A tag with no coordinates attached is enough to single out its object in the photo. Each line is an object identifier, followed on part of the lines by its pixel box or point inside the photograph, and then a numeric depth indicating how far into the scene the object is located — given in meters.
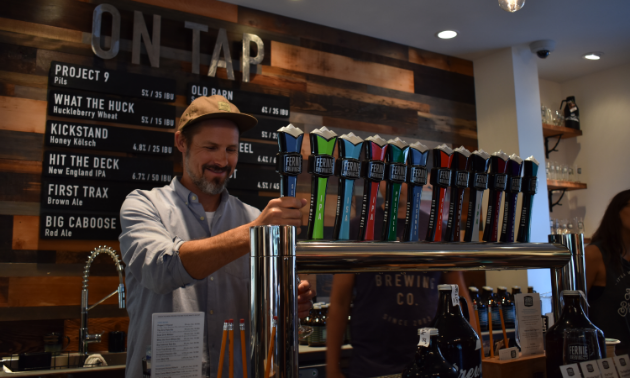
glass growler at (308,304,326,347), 2.75
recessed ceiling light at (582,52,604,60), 4.29
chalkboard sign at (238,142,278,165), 3.20
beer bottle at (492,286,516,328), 3.14
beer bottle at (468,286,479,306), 3.01
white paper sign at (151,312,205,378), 0.93
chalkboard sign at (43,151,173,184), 2.63
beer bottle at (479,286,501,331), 3.19
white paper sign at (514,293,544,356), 1.05
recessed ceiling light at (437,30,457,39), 3.75
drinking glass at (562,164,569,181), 4.55
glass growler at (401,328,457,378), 0.79
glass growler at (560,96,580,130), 4.70
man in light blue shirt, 1.48
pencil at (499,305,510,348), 1.04
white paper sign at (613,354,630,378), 0.97
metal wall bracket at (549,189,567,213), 4.69
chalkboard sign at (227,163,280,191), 3.16
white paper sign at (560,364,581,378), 0.91
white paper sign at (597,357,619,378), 0.94
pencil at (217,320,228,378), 0.79
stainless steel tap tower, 0.75
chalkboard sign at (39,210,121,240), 2.58
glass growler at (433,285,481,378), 0.88
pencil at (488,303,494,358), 0.99
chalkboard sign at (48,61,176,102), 2.67
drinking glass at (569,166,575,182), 4.64
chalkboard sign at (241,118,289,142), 3.25
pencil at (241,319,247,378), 0.82
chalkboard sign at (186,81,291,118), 3.06
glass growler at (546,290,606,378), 0.96
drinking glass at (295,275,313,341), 2.53
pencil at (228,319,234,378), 0.79
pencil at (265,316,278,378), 0.74
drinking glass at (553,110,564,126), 4.68
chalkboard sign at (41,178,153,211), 2.60
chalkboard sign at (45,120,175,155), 2.65
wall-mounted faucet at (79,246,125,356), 2.53
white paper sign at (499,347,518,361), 0.98
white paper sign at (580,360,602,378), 0.92
